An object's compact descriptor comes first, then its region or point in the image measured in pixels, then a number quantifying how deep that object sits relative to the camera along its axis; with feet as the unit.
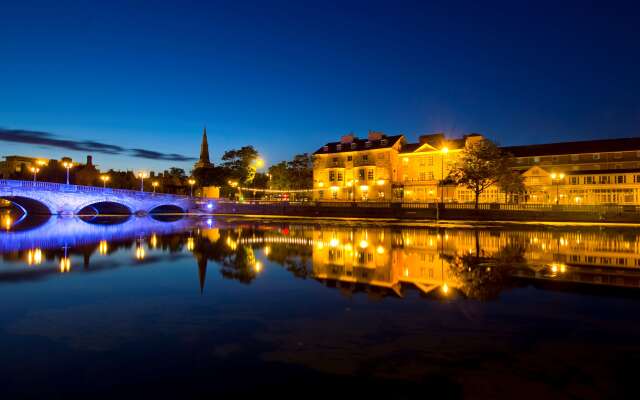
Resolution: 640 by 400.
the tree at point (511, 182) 162.81
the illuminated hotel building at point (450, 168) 188.24
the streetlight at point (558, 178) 184.65
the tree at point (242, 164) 260.83
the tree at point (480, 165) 157.17
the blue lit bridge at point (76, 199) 155.84
